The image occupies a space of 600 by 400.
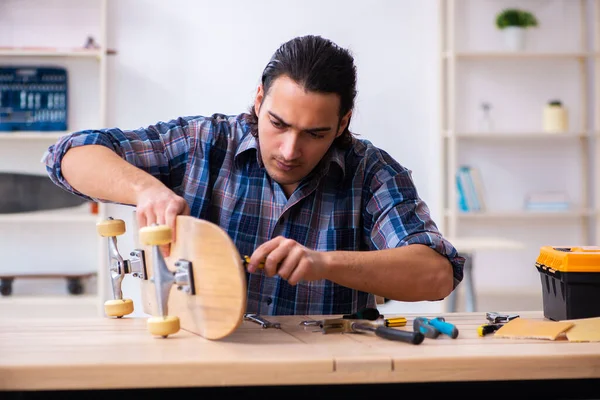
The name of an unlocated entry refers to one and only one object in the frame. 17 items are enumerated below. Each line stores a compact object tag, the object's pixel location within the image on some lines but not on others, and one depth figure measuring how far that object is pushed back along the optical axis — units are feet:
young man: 8.71
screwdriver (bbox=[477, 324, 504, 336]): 7.87
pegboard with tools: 17.13
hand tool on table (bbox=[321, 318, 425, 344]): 7.71
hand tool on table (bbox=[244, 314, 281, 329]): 8.04
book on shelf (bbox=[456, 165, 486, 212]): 18.23
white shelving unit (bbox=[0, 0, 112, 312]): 16.74
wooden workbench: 6.99
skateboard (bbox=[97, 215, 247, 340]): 7.44
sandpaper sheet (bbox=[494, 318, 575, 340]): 7.75
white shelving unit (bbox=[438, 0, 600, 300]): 19.04
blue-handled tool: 7.74
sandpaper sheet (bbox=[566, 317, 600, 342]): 7.66
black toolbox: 8.16
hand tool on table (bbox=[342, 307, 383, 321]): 8.17
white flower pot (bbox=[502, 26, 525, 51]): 18.37
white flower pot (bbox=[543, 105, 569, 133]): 18.34
